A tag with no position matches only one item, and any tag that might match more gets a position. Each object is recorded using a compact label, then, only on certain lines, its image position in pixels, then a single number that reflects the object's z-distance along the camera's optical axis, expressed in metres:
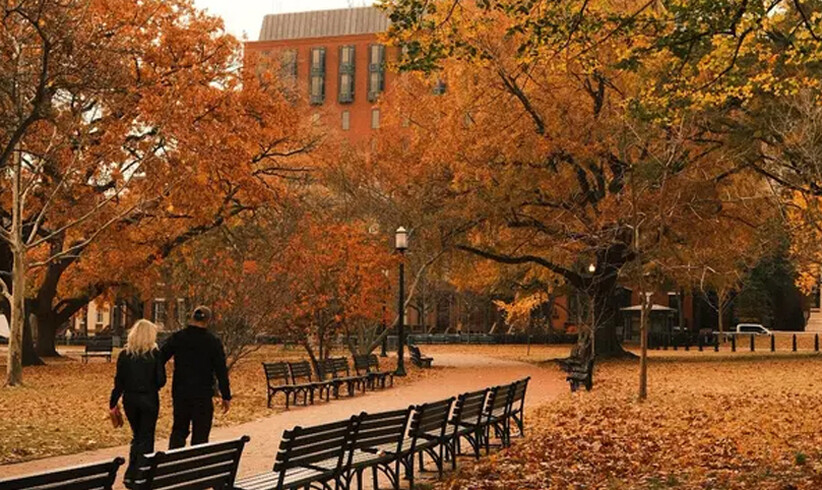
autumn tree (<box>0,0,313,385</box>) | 26.03
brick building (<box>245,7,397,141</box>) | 108.19
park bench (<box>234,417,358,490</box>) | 8.72
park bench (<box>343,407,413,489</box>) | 9.95
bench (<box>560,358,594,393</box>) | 24.62
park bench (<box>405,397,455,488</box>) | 11.17
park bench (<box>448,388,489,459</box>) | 12.71
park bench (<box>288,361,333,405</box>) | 21.55
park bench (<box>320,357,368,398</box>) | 23.31
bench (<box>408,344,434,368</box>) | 36.19
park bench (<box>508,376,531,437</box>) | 15.63
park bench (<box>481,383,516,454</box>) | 13.87
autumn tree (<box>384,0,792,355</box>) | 33.75
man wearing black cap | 10.49
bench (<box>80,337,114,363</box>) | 40.53
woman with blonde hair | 10.05
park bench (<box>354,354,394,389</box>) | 26.68
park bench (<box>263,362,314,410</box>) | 20.67
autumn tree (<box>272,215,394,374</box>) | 29.44
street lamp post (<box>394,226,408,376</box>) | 29.52
